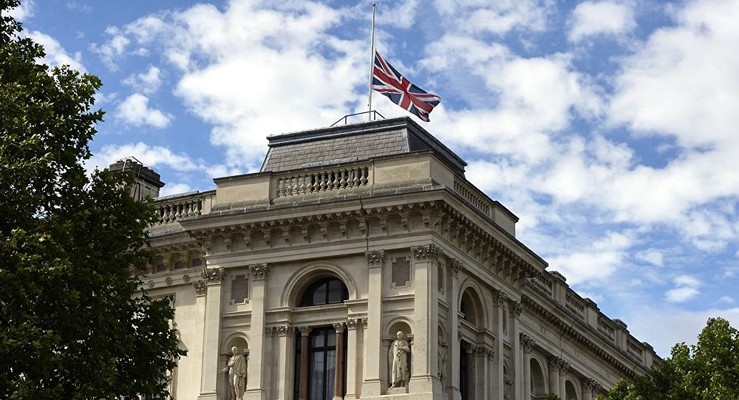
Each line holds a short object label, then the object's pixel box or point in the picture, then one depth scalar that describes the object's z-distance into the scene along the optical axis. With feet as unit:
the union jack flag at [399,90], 161.48
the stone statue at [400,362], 143.43
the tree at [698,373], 147.84
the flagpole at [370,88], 163.73
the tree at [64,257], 101.14
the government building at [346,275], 146.10
